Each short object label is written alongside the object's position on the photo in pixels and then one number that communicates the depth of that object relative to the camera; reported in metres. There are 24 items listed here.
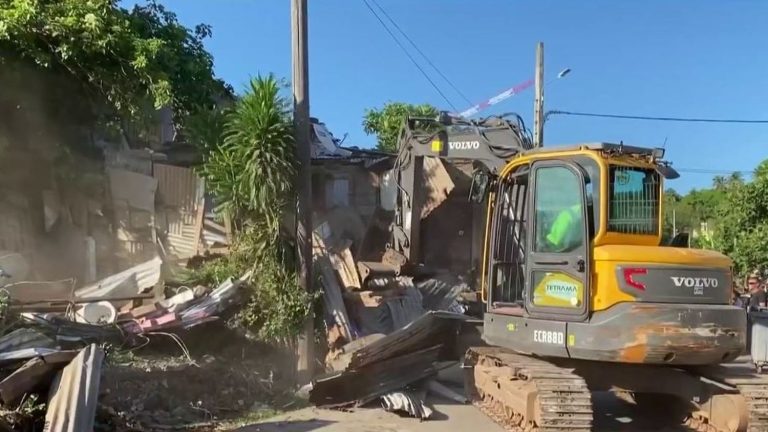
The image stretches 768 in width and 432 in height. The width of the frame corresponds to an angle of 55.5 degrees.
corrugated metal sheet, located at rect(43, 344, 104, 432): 6.02
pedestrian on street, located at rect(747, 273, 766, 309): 14.14
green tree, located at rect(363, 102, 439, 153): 30.00
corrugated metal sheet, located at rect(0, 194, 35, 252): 13.38
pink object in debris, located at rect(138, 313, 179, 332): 9.88
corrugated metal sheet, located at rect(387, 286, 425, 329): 11.46
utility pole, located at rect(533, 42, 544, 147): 21.89
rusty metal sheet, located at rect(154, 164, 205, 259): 14.00
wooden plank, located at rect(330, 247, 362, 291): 11.54
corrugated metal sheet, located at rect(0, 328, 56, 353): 7.79
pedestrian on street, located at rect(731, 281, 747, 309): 12.75
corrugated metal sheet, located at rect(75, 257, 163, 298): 11.49
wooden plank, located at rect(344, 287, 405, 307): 11.34
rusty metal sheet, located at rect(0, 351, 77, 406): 6.31
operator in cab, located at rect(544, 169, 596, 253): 7.28
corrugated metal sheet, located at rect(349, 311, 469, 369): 9.52
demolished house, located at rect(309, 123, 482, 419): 9.59
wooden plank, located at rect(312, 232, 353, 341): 10.83
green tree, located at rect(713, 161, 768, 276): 13.02
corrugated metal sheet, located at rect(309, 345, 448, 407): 9.49
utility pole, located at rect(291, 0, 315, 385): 10.52
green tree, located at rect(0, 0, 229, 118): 11.43
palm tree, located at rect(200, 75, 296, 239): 10.60
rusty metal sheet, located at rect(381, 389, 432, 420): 9.12
